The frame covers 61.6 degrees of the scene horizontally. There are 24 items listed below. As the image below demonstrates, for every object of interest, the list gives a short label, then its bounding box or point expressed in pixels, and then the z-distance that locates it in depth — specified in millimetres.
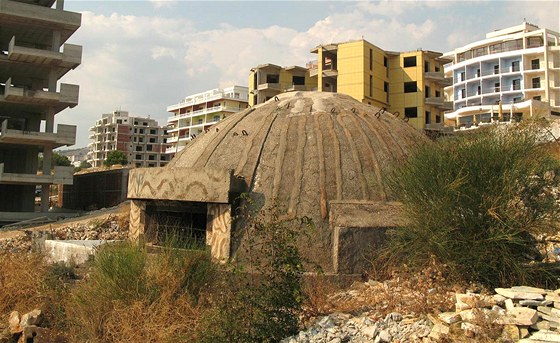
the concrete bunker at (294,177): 9969
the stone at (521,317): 5895
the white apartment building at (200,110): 67375
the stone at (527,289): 6523
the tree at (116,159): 70000
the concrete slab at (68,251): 13141
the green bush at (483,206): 7750
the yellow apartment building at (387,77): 39219
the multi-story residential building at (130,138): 90438
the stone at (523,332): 5826
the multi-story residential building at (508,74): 54750
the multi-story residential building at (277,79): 46500
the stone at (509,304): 6238
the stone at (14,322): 8273
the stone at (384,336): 6348
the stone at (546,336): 5497
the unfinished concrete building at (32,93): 28391
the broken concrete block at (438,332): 5989
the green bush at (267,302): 6548
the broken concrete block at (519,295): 6289
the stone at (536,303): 6210
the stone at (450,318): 6305
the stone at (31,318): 8242
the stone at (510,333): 5758
